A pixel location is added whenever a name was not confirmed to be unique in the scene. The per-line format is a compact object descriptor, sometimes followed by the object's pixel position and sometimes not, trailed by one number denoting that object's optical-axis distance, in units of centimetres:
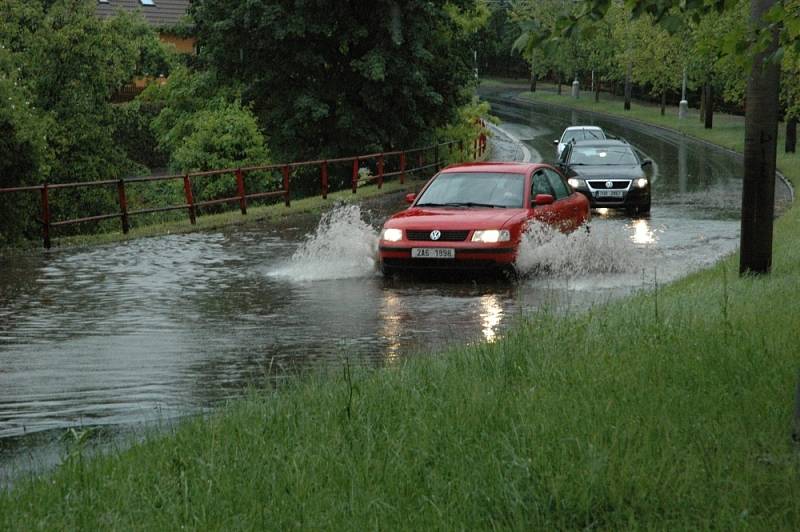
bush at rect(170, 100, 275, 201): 4253
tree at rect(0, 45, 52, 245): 2070
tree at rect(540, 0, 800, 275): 1266
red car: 1551
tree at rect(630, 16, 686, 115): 6669
